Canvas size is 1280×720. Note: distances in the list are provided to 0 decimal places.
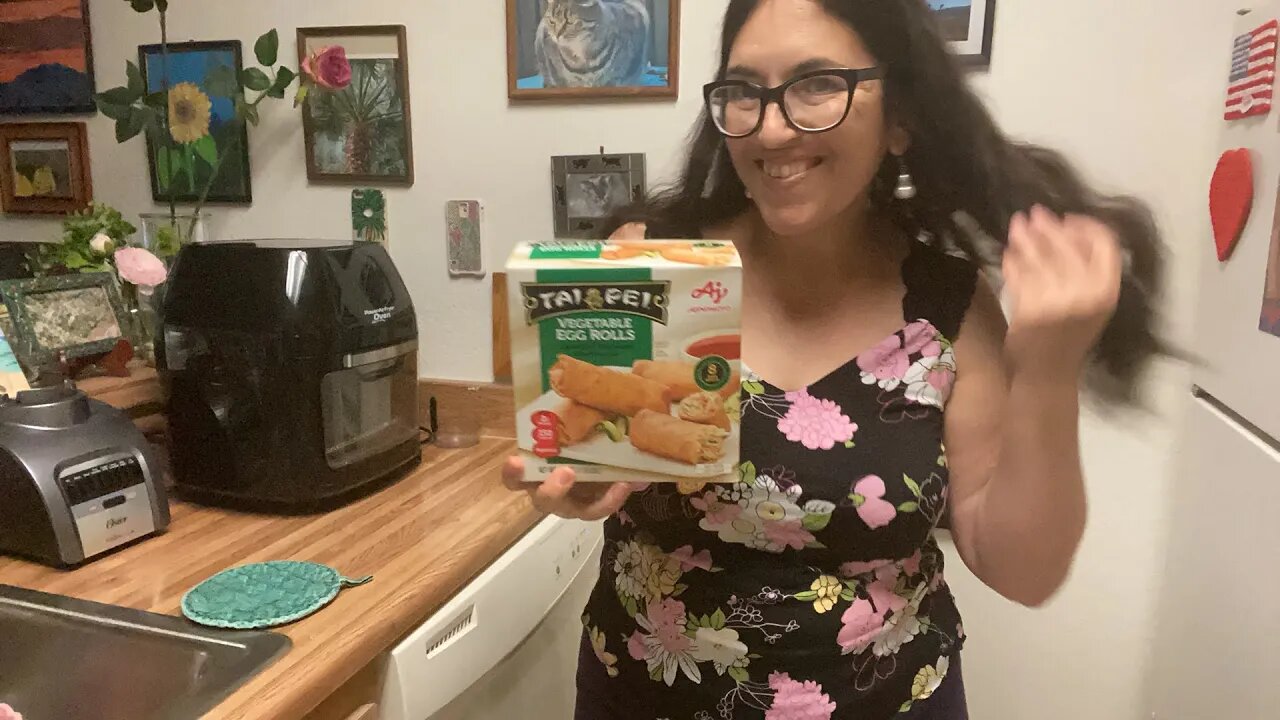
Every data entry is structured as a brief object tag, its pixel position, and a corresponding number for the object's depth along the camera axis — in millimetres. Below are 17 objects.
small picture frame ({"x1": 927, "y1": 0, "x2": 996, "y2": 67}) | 1248
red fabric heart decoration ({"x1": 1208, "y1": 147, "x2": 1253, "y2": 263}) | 1021
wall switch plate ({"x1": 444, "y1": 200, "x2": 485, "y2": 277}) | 1491
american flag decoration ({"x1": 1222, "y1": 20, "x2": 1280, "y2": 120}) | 987
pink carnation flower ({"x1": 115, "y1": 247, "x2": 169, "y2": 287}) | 1356
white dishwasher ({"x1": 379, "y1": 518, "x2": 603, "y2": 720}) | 1022
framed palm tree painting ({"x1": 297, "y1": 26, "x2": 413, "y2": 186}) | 1490
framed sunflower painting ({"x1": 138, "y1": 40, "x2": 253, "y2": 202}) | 1510
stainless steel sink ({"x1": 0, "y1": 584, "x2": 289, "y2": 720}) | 875
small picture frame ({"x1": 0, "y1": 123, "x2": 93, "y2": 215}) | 1679
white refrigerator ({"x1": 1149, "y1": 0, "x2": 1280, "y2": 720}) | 945
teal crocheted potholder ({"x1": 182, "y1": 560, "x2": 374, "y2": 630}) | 929
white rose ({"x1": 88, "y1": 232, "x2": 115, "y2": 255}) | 1382
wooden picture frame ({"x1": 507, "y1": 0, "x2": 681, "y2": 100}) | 1359
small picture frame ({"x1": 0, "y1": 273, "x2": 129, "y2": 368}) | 1229
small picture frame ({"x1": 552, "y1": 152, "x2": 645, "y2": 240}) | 1412
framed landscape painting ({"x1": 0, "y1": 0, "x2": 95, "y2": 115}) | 1633
